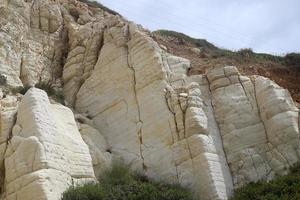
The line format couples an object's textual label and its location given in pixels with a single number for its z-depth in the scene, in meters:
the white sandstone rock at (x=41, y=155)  16.77
